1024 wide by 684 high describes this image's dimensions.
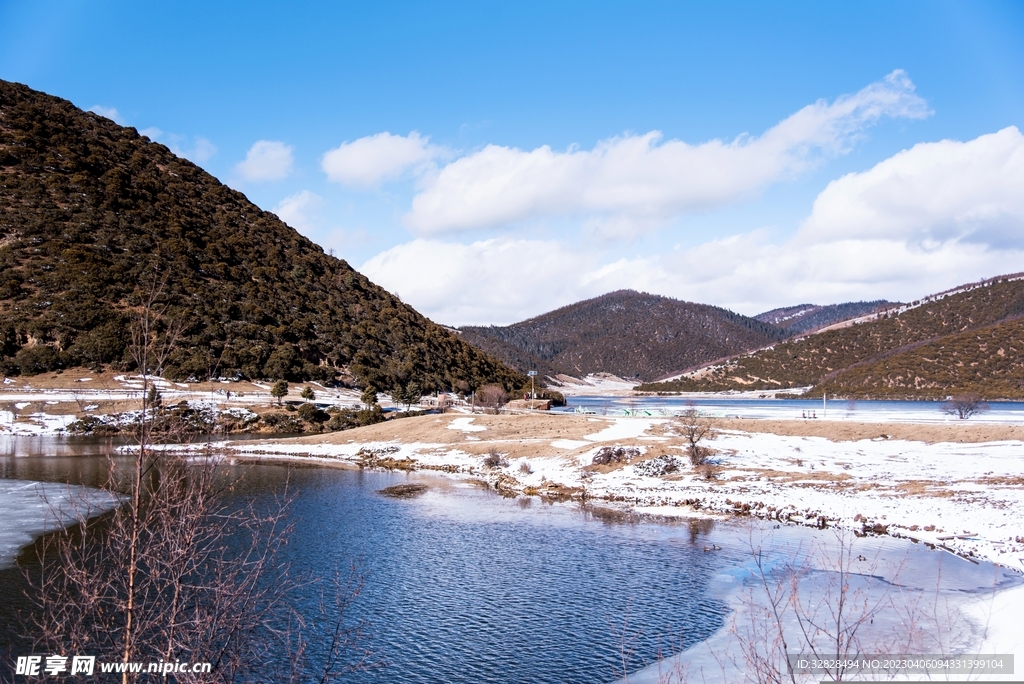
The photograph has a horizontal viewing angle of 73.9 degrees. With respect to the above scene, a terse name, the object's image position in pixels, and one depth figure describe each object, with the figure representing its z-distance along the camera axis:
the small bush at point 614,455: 41.53
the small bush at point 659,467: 39.28
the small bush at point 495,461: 45.00
